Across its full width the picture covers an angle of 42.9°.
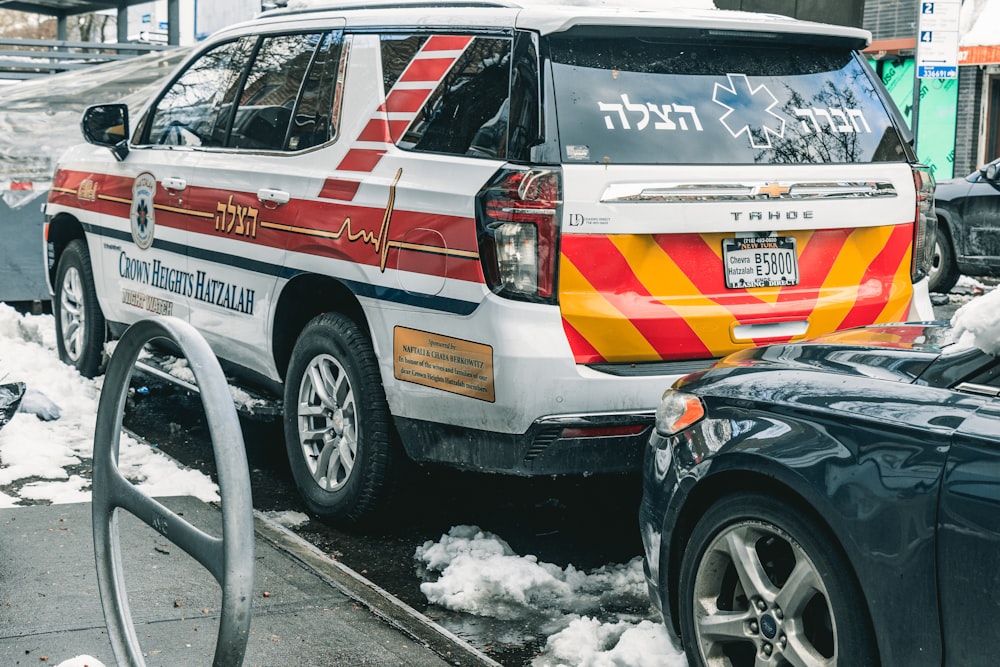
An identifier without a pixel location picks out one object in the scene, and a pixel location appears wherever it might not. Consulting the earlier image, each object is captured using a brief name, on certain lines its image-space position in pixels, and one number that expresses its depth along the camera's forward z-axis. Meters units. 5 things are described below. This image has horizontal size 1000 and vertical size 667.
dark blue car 2.71
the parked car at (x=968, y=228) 12.73
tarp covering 10.16
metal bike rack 2.78
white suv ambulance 4.24
